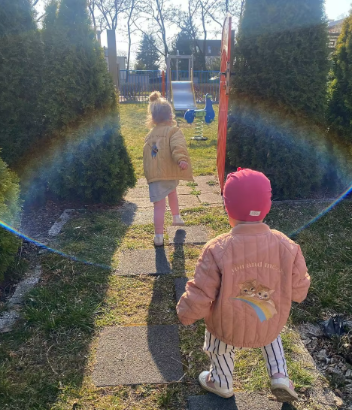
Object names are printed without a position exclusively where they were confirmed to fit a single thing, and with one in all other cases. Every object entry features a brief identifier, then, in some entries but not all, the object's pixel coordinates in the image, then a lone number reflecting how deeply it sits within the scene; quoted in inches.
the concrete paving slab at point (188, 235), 169.3
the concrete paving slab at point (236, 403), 82.9
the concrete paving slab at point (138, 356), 91.9
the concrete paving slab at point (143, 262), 142.6
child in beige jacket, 156.1
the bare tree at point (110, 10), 1563.7
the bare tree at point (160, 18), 1569.9
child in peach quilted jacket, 70.9
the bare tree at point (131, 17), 1576.0
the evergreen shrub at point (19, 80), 191.3
